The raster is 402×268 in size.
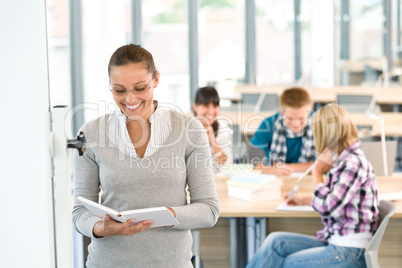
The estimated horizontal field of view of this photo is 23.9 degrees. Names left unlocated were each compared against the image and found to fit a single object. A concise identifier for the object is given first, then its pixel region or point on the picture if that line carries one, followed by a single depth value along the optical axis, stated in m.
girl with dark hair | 5.95
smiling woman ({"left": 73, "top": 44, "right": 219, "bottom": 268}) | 2.46
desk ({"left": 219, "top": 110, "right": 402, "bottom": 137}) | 8.34
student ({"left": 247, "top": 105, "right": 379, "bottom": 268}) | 3.91
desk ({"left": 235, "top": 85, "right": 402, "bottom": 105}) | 11.57
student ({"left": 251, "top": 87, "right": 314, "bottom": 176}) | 6.00
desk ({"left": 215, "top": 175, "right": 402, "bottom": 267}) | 4.32
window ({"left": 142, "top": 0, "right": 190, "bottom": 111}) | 13.48
